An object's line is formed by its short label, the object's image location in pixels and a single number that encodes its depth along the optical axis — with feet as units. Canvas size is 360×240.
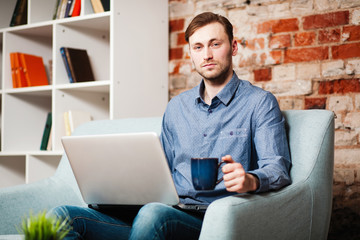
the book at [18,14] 10.11
